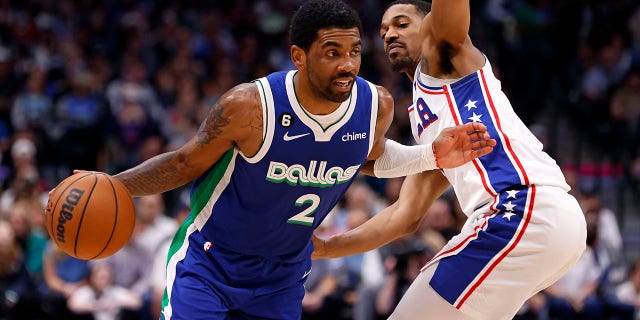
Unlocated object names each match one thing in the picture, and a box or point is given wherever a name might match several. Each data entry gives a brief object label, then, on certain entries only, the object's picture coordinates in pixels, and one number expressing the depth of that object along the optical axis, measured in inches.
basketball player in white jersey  349.4
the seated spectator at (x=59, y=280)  670.5
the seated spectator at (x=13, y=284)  664.4
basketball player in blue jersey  348.5
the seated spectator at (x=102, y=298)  666.8
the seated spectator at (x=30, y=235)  736.3
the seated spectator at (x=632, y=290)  695.7
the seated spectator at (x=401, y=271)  653.9
